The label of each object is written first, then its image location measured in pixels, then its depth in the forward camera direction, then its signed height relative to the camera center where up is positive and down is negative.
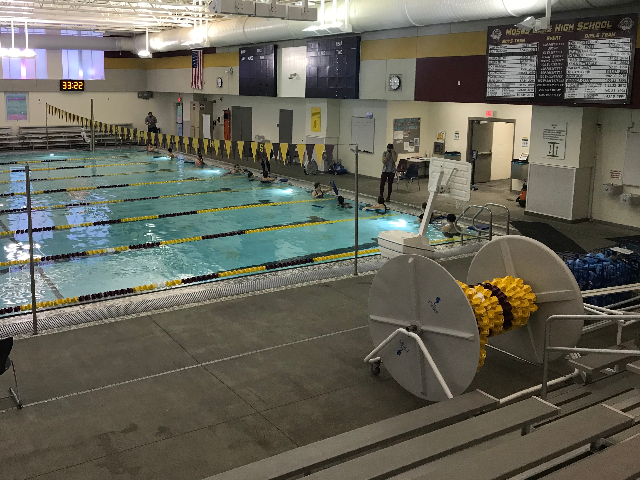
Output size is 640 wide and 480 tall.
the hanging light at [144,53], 26.09 +2.99
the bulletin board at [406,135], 19.52 -0.02
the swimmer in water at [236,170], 21.20 -1.29
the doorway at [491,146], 18.94 -0.29
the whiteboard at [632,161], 12.91 -0.43
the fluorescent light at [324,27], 16.09 +2.61
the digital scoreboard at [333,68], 19.33 +1.97
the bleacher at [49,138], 28.23 -0.54
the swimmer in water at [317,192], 16.89 -1.53
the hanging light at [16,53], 22.83 +2.54
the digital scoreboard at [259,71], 23.19 +2.18
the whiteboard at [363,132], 20.12 +0.04
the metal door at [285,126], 24.36 +0.20
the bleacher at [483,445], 3.50 -1.85
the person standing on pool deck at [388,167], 16.08 -0.83
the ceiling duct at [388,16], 12.58 +2.84
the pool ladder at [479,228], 11.95 -1.78
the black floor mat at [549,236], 9.26 -1.46
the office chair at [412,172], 18.56 -1.06
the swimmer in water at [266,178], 19.53 -1.40
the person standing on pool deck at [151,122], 32.00 +0.31
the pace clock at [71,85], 30.73 +1.93
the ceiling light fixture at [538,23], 10.97 +1.92
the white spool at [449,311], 5.29 -1.49
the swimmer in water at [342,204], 15.73 -1.72
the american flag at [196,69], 28.22 +2.64
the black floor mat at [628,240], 9.30 -1.44
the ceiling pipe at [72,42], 28.73 +3.84
